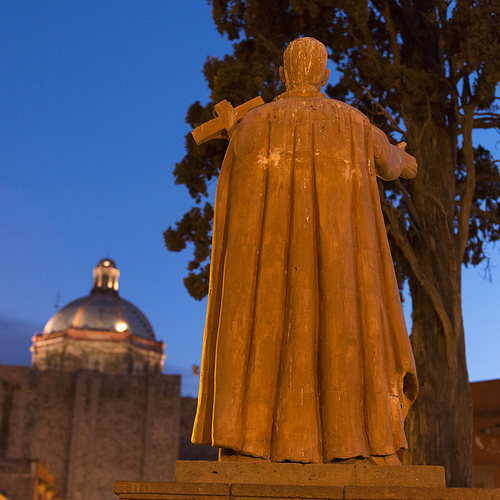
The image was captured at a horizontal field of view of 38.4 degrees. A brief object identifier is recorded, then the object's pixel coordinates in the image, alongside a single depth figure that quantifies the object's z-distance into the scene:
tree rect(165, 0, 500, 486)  9.57
